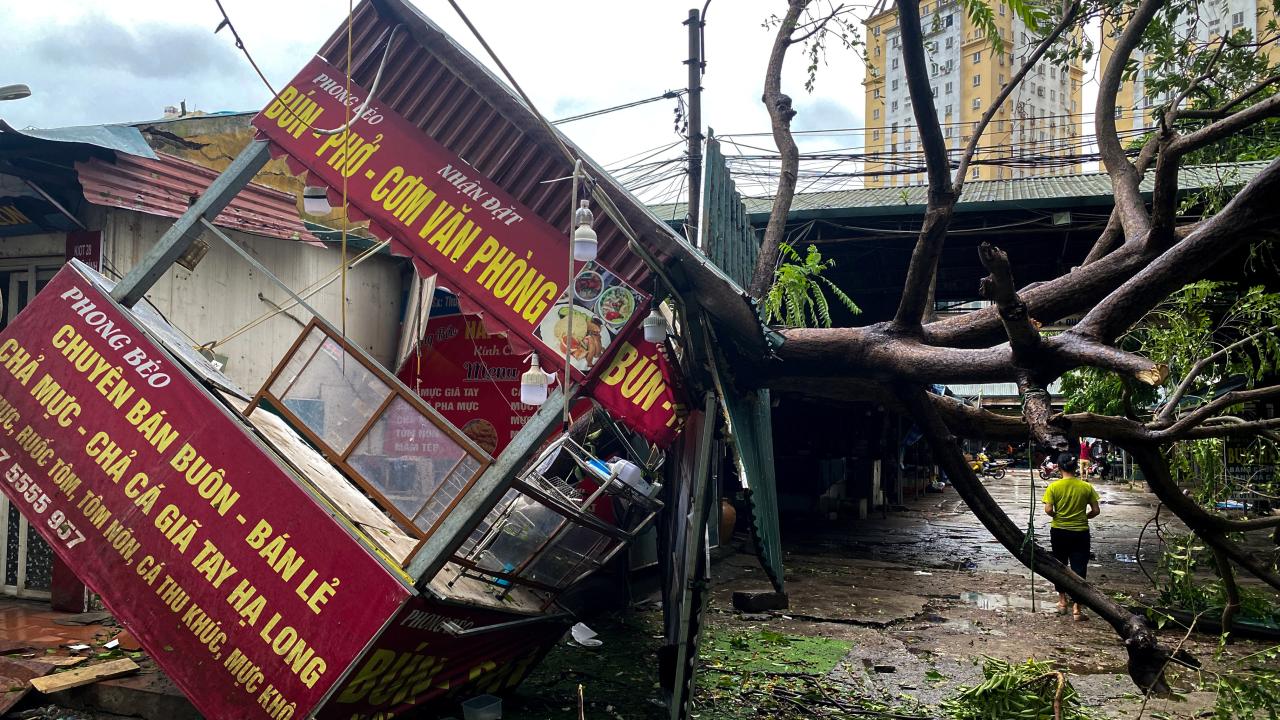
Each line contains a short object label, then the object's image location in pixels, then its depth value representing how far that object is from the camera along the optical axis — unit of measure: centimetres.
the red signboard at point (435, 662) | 448
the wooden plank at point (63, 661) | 616
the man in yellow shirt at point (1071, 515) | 956
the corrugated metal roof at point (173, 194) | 754
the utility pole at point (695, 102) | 1055
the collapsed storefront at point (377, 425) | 453
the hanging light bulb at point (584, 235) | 455
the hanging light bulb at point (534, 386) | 470
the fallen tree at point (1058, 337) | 412
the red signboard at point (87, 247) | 795
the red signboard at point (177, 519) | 444
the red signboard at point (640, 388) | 496
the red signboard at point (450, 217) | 514
